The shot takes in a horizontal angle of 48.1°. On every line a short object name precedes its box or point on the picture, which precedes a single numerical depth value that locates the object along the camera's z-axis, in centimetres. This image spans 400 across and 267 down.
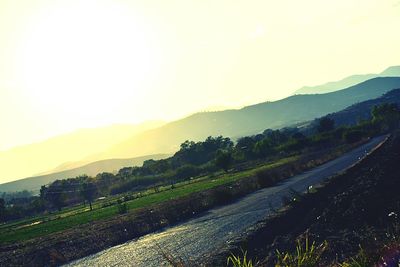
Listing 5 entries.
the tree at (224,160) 13988
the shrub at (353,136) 15100
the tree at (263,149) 16938
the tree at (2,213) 14638
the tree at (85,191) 14518
